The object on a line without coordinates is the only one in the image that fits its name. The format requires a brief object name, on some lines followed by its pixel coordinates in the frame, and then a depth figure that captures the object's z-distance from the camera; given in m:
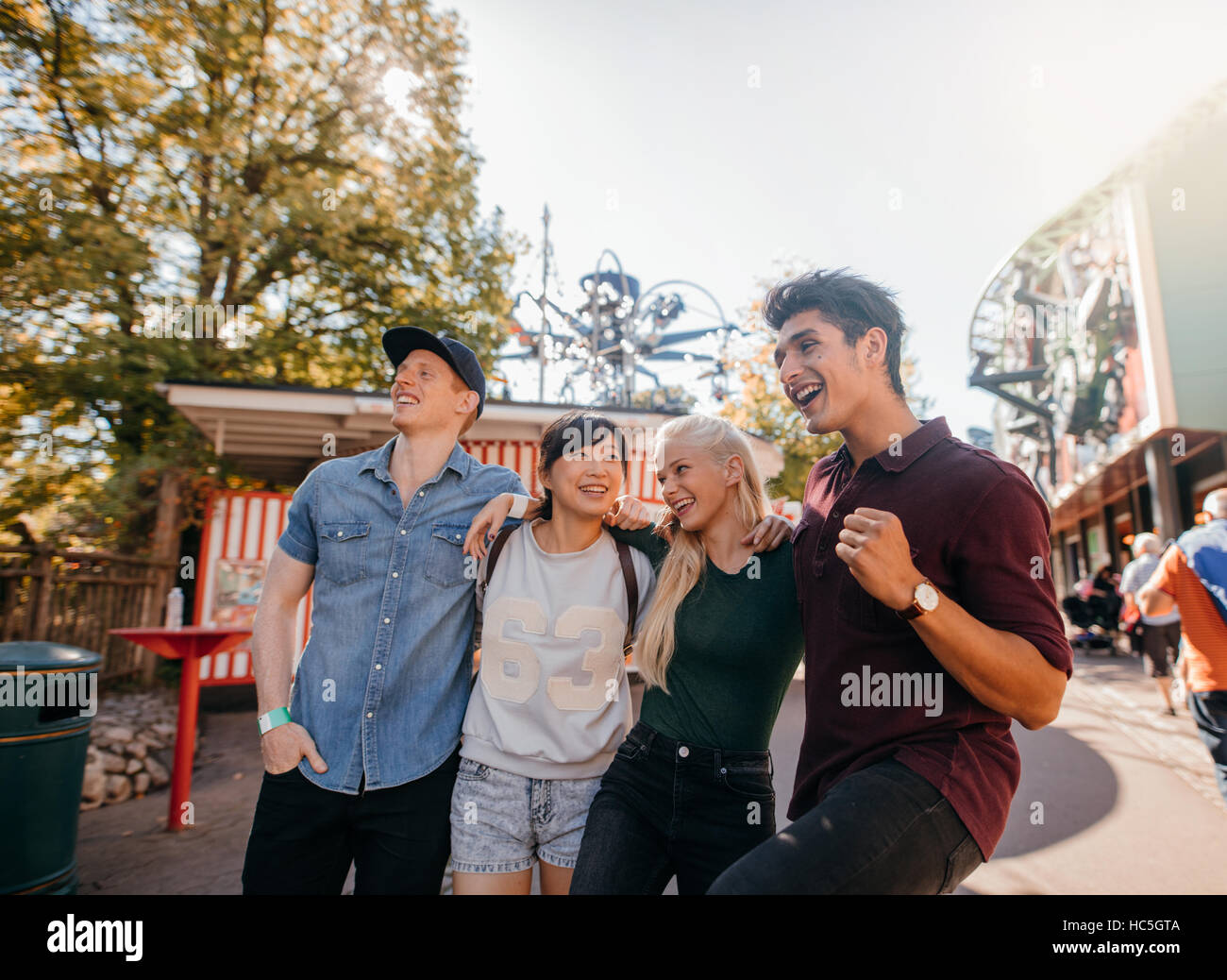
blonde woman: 2.07
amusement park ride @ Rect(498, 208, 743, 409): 15.80
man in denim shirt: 2.23
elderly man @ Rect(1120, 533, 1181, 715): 9.11
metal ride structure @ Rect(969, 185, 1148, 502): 15.96
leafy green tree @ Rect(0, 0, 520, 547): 10.78
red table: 5.34
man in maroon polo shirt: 1.56
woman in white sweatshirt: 2.21
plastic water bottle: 6.10
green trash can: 3.62
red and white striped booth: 9.49
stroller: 15.59
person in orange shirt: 4.11
